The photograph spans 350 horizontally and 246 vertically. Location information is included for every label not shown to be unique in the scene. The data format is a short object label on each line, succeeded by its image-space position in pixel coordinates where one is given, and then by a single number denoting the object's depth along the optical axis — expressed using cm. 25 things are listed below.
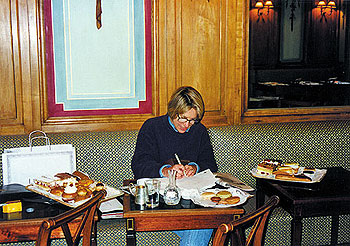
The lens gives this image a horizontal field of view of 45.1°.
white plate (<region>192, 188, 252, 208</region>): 223
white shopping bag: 277
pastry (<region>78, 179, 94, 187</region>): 246
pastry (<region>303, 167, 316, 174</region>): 294
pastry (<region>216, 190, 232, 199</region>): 234
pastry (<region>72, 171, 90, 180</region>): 267
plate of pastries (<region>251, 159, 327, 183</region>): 280
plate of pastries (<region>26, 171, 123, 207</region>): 226
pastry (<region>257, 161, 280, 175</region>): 292
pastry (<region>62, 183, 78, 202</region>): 224
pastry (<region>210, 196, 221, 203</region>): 228
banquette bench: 322
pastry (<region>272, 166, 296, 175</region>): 289
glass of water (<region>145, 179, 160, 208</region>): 222
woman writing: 290
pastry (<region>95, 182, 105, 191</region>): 244
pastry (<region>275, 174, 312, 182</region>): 277
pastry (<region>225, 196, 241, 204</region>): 226
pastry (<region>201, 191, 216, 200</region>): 234
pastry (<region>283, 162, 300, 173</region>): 293
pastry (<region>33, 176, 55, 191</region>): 244
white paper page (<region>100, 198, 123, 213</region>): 238
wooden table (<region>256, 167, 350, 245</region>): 248
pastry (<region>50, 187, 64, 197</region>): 233
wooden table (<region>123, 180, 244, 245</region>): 215
